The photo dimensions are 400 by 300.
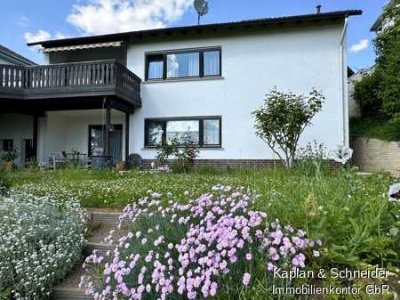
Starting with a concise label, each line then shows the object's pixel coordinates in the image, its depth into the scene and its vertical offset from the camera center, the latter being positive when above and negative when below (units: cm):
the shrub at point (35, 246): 383 -104
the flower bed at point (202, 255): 290 -82
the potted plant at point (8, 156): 1655 -5
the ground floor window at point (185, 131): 1653 +114
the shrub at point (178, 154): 1508 +10
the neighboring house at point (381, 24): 1867 +847
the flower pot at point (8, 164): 1477 -37
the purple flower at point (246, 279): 273 -90
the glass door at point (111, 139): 1847 +84
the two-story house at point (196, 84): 1534 +311
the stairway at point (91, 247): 390 -113
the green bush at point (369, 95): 1867 +321
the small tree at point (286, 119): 1380 +142
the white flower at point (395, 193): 321 -30
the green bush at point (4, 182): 741 -61
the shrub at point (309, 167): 529 -15
